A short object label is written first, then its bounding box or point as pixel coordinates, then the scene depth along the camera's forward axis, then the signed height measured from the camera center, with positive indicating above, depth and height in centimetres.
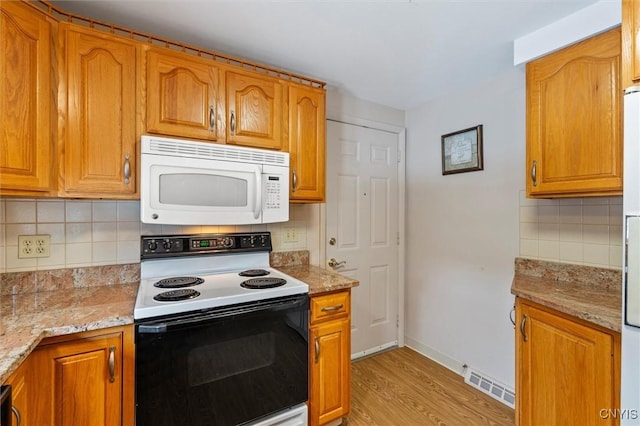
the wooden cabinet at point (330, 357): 166 -84
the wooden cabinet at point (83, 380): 108 -64
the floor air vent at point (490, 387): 202 -126
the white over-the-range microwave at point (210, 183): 146 +16
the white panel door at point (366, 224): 251 -11
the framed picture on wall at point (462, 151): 227 +49
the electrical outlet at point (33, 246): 147 -17
